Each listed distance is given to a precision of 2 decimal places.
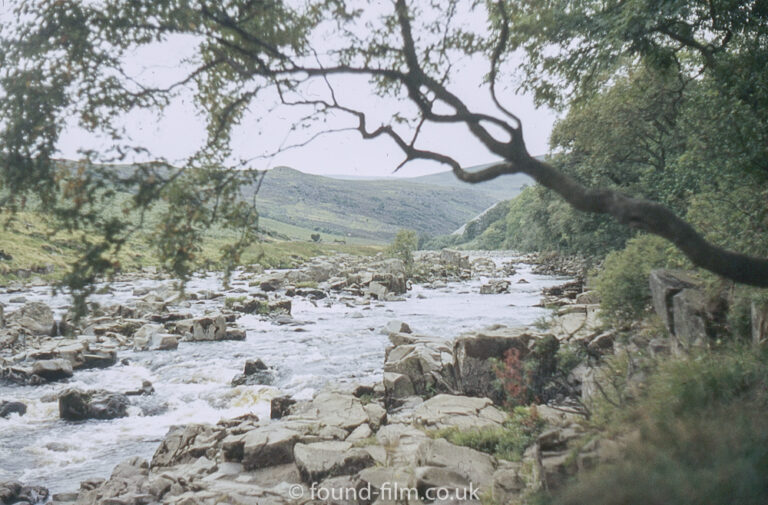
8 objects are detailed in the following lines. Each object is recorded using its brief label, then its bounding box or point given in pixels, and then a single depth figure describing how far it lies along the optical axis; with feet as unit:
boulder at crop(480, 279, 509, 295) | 130.41
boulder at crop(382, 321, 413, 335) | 75.55
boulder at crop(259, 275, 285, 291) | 152.97
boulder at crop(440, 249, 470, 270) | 220.43
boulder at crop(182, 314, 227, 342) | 80.94
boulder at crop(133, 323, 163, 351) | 75.36
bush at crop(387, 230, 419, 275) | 201.98
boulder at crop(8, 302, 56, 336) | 80.69
